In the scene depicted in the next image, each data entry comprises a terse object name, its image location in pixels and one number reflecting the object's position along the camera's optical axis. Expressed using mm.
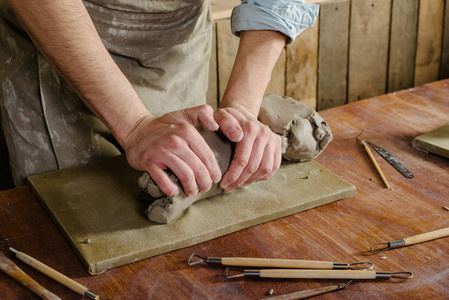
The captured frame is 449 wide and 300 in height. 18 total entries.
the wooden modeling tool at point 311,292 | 962
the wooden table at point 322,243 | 978
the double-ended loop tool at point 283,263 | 1002
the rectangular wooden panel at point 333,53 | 1985
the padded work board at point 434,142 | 1243
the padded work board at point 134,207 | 1030
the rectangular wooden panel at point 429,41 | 2221
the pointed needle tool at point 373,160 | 1180
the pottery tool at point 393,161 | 1202
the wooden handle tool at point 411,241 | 1042
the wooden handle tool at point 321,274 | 987
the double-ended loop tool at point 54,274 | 962
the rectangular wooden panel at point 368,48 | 2076
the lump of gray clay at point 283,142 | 1069
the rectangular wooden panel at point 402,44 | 2168
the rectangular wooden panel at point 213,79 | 1758
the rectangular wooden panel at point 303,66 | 1961
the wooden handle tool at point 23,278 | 959
